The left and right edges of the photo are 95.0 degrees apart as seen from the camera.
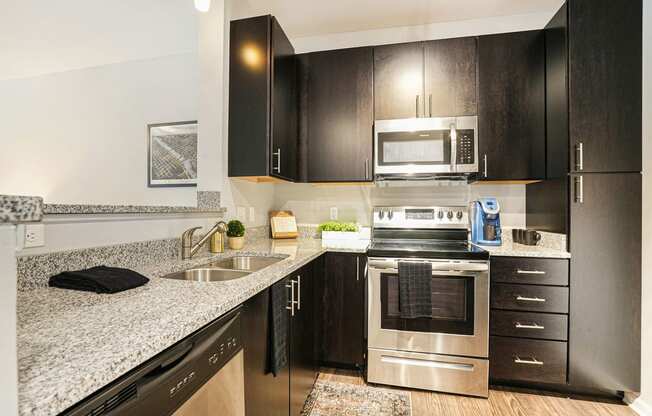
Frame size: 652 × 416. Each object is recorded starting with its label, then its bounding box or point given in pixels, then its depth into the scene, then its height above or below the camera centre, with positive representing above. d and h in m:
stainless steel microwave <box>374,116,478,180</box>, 2.18 +0.45
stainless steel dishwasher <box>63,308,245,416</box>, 0.55 -0.40
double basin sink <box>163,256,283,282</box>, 1.49 -0.34
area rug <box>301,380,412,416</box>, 1.74 -1.19
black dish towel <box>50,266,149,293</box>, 0.99 -0.25
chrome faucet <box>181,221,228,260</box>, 1.61 -0.20
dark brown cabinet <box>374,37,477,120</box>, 2.24 +0.99
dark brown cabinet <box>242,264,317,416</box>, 1.07 -0.67
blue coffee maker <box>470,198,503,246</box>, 2.25 -0.12
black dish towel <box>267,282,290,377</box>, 1.25 -0.54
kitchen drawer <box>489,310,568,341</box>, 1.85 -0.73
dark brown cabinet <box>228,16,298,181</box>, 2.06 +0.77
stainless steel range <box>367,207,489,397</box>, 1.88 -0.77
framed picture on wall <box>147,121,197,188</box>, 2.48 +0.45
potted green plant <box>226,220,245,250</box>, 2.01 -0.18
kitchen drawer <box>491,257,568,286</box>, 1.86 -0.39
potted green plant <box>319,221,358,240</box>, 2.44 -0.19
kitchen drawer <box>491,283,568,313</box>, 1.86 -0.56
